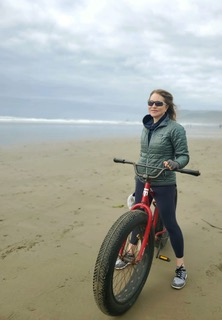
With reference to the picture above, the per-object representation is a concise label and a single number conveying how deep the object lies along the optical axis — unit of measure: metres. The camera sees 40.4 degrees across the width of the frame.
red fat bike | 2.56
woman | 3.15
